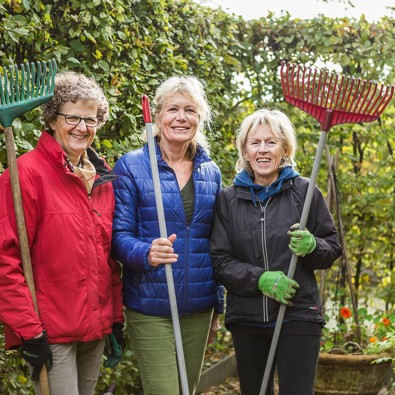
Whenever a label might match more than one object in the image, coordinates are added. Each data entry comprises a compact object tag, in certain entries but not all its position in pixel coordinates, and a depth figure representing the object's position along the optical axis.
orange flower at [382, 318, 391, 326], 5.91
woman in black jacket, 3.38
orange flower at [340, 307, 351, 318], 5.92
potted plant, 5.20
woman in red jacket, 2.92
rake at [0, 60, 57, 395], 2.91
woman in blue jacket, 3.39
